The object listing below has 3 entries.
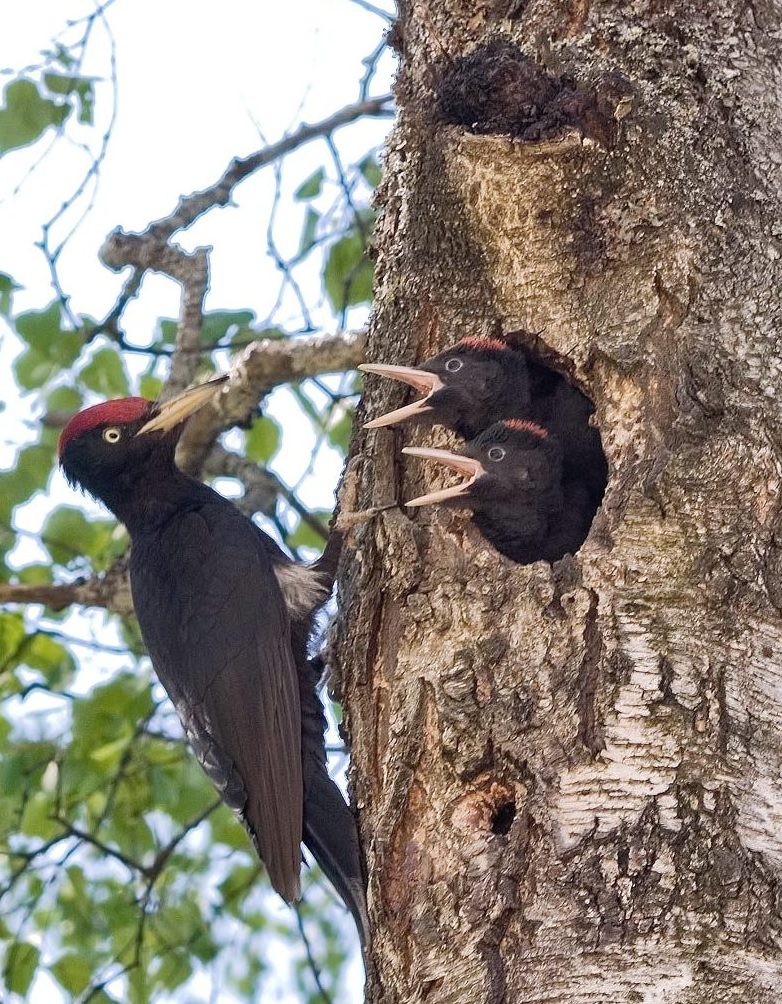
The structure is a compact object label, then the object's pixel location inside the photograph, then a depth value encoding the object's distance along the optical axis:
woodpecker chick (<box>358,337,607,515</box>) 6.43
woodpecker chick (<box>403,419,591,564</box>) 6.46
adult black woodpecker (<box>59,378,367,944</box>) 7.37
